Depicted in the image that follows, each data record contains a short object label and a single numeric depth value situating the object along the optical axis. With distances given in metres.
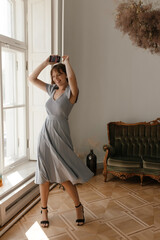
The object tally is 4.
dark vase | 4.39
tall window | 3.44
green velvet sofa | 4.15
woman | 2.60
